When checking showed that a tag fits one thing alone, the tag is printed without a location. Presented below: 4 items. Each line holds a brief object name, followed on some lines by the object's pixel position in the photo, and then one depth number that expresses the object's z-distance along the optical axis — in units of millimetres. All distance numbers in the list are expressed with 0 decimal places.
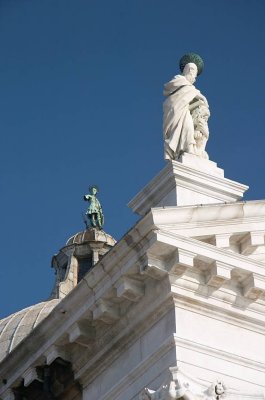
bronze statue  56291
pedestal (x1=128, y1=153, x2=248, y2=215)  23578
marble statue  24672
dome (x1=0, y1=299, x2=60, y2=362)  49062
